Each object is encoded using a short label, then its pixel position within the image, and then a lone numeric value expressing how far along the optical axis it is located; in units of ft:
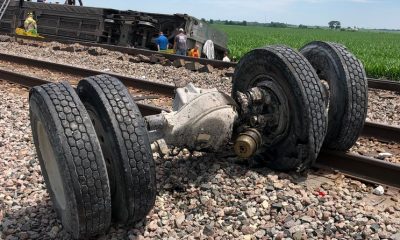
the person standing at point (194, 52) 51.80
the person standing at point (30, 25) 65.70
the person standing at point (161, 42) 53.83
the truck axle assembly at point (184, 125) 10.03
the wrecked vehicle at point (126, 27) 58.70
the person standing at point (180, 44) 52.19
